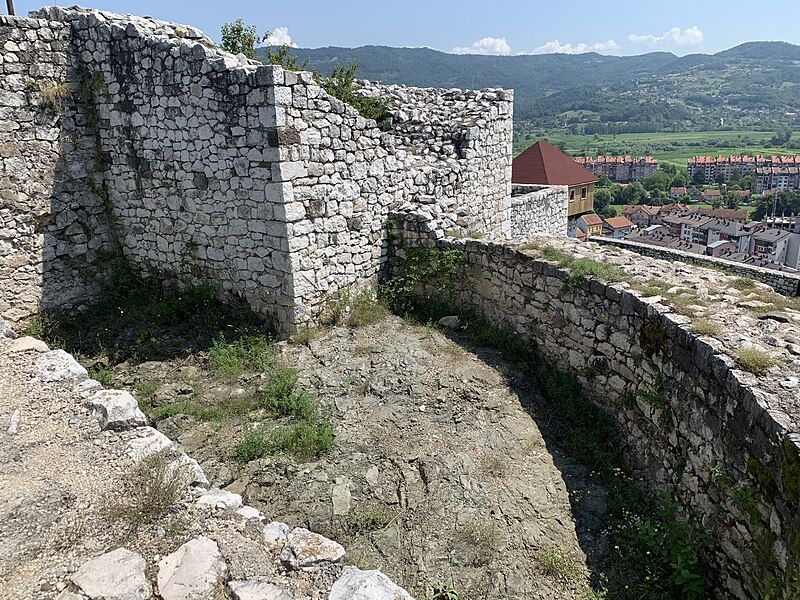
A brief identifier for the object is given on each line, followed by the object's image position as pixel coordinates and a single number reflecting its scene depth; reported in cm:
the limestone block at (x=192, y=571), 303
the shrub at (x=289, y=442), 581
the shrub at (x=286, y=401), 650
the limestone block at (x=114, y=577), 296
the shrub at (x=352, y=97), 966
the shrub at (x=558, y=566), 474
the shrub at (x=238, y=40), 1025
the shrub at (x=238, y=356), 742
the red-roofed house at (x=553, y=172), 2570
